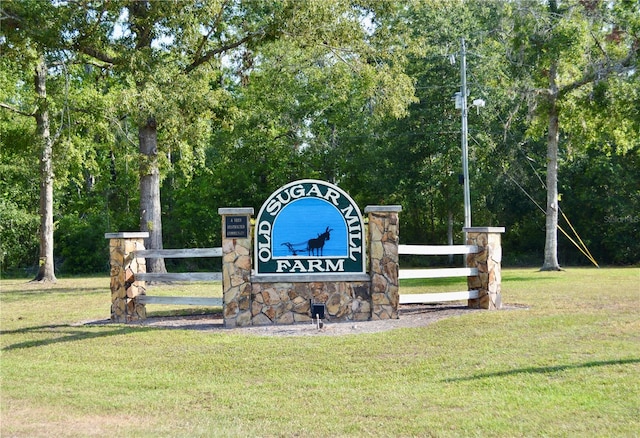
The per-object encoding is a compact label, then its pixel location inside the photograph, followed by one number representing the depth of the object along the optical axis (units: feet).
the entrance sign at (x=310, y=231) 36.47
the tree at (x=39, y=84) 56.65
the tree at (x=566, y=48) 72.13
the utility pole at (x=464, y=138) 86.38
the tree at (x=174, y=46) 60.90
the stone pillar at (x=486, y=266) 40.45
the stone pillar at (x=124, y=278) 38.11
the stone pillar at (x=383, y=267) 36.52
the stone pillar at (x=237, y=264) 35.83
